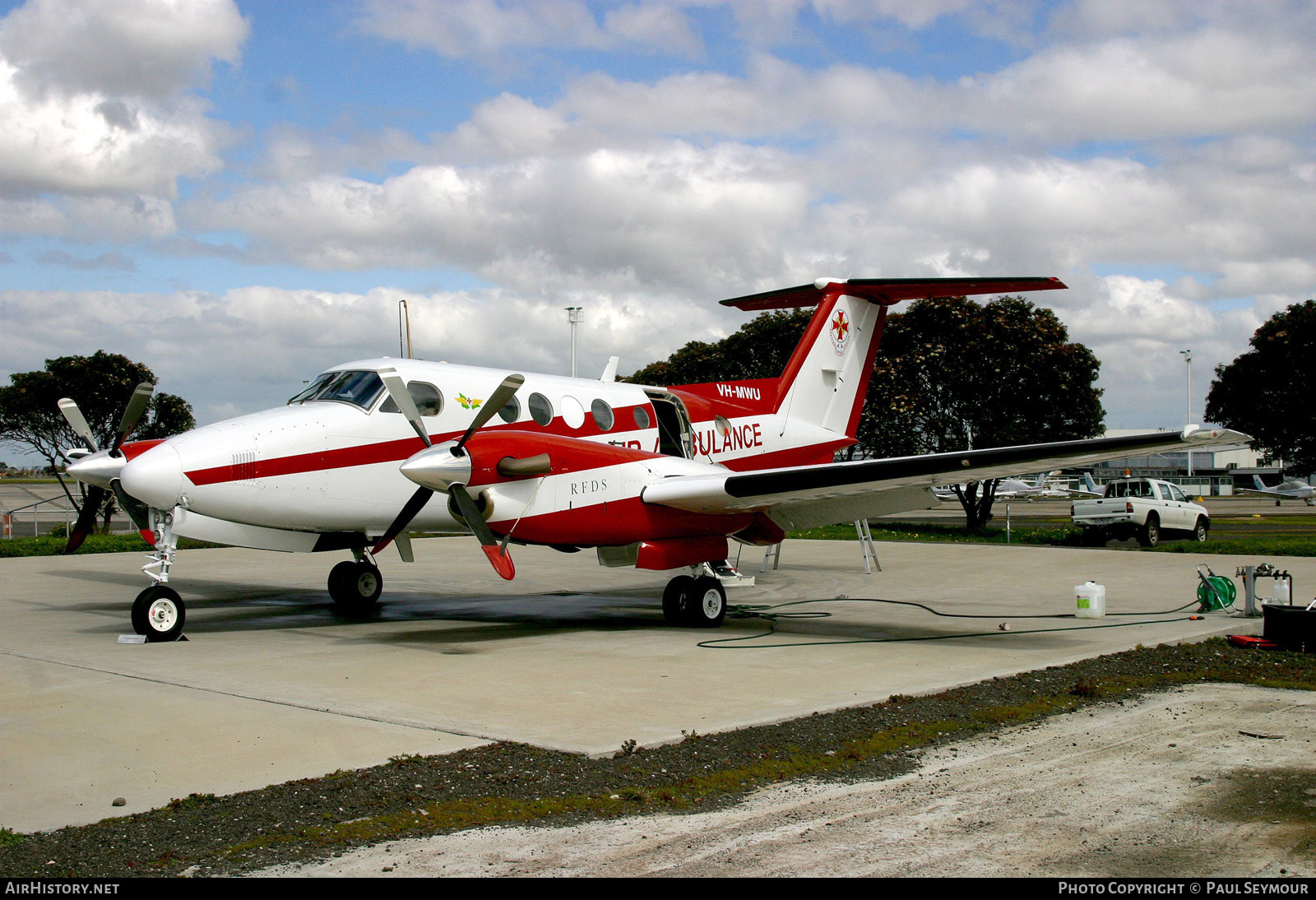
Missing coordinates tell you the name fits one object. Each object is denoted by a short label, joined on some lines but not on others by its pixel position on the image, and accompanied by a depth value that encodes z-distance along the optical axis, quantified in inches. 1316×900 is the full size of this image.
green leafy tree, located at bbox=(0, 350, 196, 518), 1020.5
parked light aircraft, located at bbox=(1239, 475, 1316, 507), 2381.5
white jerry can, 470.0
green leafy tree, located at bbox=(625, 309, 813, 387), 1574.8
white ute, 976.3
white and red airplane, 401.4
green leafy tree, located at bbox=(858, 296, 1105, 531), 1099.3
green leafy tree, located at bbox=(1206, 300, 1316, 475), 1272.1
